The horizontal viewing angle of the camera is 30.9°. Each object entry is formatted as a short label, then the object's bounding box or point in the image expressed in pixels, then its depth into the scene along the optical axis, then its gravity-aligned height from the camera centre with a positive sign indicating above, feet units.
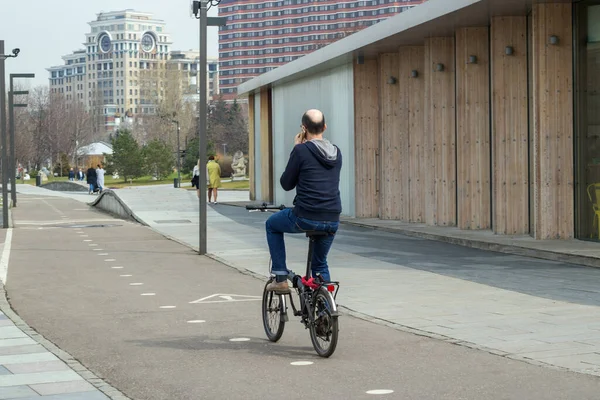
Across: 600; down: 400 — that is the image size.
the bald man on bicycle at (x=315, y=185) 26.09 -0.64
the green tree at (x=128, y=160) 284.61 +0.59
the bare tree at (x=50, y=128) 424.46 +14.47
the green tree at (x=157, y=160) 286.46 +0.43
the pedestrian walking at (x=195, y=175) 150.09 -1.94
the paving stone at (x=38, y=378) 23.31 -4.69
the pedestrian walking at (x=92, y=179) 196.55 -2.98
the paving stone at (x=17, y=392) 21.77 -4.66
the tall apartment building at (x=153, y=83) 435.53 +32.25
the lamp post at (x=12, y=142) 158.30 +3.36
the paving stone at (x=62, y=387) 22.27 -4.68
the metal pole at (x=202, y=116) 59.67 +2.52
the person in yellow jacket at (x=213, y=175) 128.47 -1.69
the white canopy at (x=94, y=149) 442.42 +5.66
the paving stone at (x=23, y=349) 27.35 -4.74
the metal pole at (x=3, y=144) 93.98 +2.05
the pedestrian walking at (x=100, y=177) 188.03 -2.49
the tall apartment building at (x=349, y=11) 623.36 +86.25
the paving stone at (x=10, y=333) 30.18 -4.79
